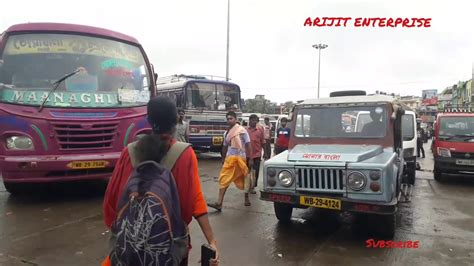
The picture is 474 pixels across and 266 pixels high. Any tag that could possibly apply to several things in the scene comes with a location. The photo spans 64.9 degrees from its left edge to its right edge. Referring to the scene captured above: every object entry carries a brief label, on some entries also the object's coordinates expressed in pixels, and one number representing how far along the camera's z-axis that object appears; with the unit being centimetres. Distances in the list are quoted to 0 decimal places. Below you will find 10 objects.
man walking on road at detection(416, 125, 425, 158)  1393
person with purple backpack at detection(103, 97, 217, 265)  179
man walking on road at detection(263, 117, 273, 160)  1121
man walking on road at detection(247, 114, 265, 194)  736
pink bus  538
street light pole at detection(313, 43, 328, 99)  4395
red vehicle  875
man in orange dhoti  593
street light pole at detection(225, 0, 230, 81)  2507
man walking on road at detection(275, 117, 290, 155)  913
